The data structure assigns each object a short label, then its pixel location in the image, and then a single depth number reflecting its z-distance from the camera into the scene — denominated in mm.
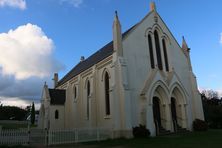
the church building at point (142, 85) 17421
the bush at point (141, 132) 16503
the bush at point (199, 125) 20617
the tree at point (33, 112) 43743
